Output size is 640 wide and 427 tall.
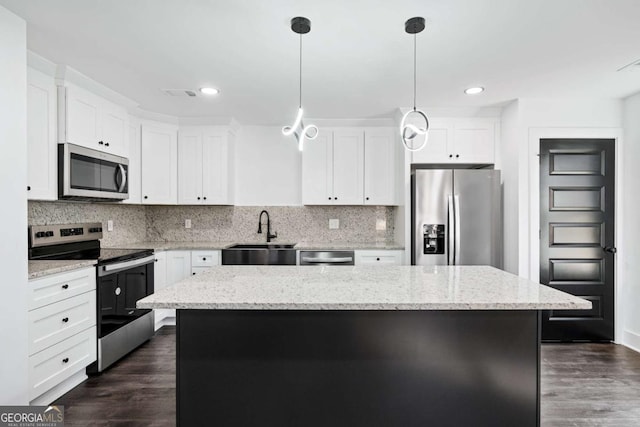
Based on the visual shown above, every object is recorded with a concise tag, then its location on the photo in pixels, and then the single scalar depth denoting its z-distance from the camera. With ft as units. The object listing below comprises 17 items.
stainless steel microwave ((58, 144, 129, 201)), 8.94
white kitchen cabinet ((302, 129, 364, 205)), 13.58
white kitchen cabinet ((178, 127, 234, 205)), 13.60
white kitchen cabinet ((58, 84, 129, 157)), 8.98
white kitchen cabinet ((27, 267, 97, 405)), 7.09
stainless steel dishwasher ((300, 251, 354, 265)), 12.46
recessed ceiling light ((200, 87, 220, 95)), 10.41
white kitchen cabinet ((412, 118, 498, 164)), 12.47
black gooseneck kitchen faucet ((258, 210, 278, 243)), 14.60
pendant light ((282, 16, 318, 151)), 6.50
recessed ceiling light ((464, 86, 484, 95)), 10.32
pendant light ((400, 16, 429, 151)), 6.40
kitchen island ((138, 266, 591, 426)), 5.19
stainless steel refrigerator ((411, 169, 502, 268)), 11.46
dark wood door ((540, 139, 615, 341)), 11.46
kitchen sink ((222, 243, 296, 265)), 12.42
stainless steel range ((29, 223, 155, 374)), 8.99
